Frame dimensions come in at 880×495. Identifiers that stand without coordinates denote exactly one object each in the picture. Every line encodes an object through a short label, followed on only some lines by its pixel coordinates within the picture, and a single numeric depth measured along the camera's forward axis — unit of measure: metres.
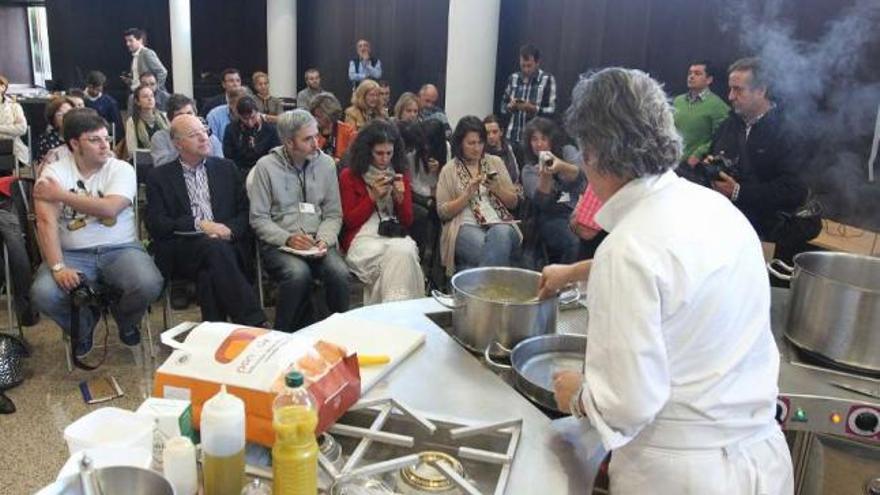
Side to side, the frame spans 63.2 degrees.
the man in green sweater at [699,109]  4.66
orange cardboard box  1.22
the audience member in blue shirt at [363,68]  9.49
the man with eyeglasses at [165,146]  4.17
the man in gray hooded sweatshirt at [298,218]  3.46
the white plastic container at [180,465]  1.07
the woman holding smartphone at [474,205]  3.93
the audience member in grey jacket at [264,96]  7.33
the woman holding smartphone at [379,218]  3.62
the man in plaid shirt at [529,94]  6.35
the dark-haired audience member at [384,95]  5.86
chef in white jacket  1.15
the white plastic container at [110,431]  1.14
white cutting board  1.63
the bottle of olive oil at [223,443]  1.06
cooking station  1.30
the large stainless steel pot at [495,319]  1.67
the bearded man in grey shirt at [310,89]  7.98
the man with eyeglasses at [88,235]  3.08
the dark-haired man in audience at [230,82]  5.90
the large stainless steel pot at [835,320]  1.69
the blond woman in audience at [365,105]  5.59
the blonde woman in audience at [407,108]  5.68
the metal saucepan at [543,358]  1.58
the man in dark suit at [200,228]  3.36
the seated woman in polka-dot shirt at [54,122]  4.96
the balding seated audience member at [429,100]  6.34
